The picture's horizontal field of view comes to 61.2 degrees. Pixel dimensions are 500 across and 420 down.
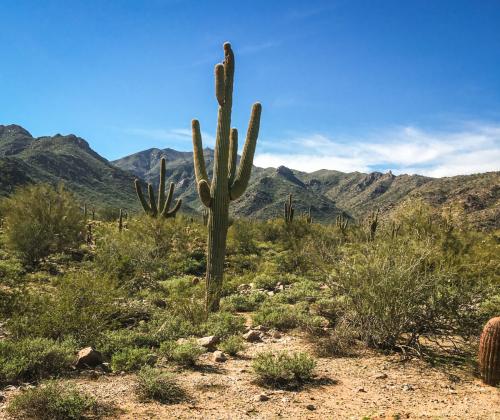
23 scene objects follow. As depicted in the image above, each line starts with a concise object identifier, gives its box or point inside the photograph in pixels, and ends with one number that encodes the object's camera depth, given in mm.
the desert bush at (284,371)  5832
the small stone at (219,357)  6855
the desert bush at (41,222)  16234
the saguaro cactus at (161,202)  24012
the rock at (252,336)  8023
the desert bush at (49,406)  4457
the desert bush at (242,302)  10754
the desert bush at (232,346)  7176
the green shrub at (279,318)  8844
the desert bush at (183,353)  6447
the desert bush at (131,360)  6133
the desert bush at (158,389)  5191
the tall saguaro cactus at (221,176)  10720
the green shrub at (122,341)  6840
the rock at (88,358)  6137
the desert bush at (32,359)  5410
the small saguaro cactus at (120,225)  24833
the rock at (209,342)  7426
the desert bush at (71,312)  6926
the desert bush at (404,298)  7051
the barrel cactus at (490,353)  5723
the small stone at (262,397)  5301
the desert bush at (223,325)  8180
